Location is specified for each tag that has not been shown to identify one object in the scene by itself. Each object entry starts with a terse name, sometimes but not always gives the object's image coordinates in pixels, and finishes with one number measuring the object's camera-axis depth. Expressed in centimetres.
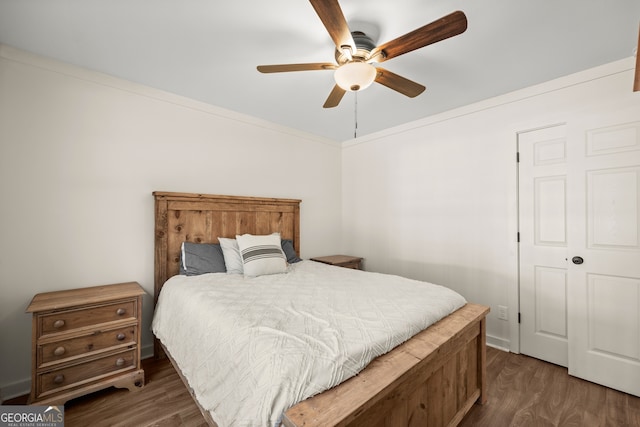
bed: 99
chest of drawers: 170
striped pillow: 245
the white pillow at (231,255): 255
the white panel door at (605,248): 200
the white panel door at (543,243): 235
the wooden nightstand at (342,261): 345
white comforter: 103
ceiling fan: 128
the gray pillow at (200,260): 242
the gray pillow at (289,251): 311
